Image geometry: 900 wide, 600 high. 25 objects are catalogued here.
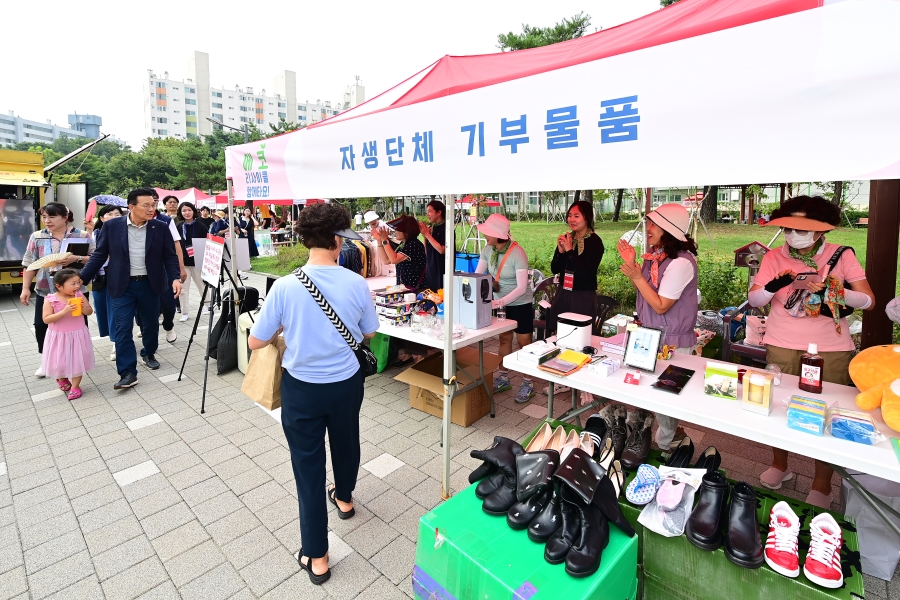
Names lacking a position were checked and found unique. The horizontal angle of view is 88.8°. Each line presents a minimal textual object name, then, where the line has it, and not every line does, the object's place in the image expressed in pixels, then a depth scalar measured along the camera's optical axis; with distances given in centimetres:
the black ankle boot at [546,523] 169
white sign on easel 404
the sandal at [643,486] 186
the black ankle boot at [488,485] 192
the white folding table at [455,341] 252
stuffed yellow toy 165
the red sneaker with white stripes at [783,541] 155
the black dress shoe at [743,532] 158
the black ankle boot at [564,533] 160
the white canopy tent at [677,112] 117
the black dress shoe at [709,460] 200
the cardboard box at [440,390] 354
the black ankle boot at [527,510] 175
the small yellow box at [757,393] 180
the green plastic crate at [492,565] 152
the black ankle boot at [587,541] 153
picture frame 225
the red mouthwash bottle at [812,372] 199
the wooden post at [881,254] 303
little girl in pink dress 390
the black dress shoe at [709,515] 167
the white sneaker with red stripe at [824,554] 150
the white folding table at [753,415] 152
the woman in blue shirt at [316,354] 189
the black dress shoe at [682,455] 208
